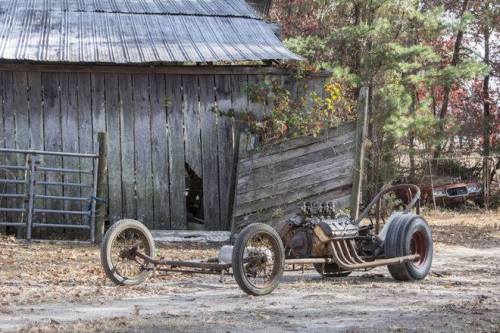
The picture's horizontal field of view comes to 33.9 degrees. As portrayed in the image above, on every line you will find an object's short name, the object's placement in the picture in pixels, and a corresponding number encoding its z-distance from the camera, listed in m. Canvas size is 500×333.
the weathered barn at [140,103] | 14.73
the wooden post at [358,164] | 14.33
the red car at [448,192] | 22.02
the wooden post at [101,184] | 14.09
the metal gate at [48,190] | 14.22
